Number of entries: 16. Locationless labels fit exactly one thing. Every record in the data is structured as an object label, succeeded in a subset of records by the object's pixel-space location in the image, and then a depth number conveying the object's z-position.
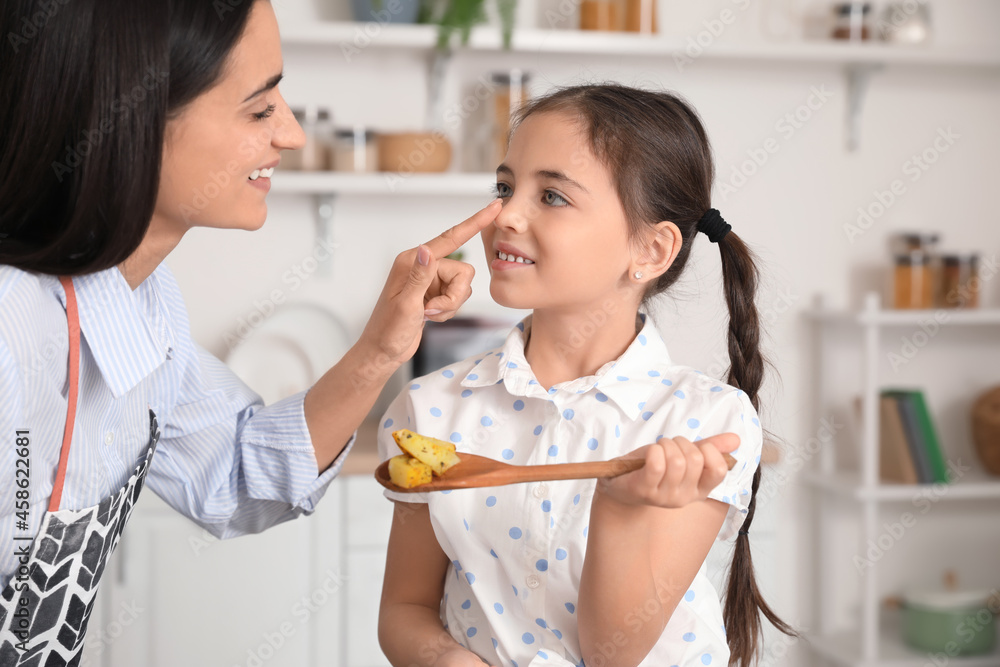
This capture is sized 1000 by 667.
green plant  2.09
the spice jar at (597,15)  2.20
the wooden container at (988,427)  2.29
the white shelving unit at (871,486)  2.16
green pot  2.24
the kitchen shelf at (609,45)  2.10
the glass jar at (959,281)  2.27
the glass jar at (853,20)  2.29
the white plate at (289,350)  2.20
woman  0.78
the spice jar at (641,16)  2.21
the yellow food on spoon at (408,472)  0.76
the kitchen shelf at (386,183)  2.10
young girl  0.88
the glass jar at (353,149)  2.14
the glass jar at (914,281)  2.30
